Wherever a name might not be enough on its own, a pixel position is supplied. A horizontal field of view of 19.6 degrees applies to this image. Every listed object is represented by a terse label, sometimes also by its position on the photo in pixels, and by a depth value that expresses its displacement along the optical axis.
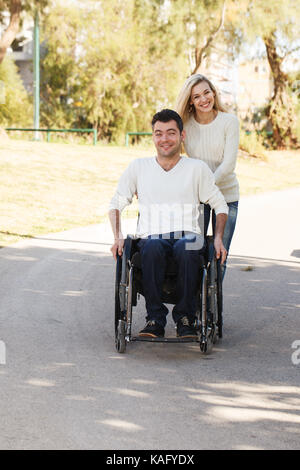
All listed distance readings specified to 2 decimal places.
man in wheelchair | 5.52
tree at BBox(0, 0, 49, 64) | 26.22
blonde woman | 5.98
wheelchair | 5.51
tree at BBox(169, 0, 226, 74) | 28.09
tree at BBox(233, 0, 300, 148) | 28.25
